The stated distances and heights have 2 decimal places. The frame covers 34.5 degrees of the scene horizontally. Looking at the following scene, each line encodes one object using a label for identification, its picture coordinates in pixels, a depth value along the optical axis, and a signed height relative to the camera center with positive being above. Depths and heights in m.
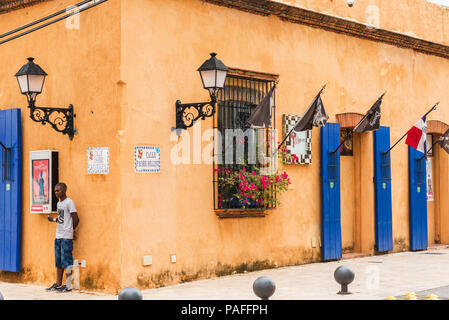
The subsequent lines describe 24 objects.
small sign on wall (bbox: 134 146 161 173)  10.53 +0.33
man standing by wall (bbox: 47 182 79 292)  10.57 -0.78
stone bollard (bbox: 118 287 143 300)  6.58 -1.03
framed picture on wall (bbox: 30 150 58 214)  11.10 +0.05
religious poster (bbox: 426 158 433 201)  16.78 -0.05
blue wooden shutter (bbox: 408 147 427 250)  15.55 -0.47
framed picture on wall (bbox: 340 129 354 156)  14.55 +0.71
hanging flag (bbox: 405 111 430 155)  14.15 +0.81
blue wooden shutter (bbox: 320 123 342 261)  13.41 -0.28
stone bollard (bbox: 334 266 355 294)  9.20 -1.22
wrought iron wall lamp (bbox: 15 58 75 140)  10.45 +1.33
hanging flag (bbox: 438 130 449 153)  15.56 +0.79
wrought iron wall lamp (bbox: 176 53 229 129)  10.52 +1.49
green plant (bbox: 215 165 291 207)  11.60 -0.06
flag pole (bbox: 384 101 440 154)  14.53 +0.78
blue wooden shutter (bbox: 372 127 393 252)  14.60 -0.24
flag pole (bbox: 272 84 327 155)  12.42 +0.76
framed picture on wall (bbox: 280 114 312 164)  12.81 +0.63
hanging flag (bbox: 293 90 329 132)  12.35 +1.08
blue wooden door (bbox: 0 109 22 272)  11.72 -0.13
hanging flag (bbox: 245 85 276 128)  11.66 +1.07
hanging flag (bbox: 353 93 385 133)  13.62 +1.12
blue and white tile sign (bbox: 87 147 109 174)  10.49 +0.32
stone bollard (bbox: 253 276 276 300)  7.49 -1.11
